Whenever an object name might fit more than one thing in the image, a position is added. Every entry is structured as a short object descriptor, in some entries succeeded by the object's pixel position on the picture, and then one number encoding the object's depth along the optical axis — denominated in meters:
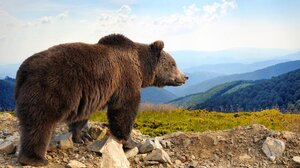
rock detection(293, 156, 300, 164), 10.33
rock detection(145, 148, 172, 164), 9.72
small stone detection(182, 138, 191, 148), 10.87
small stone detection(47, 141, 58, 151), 9.16
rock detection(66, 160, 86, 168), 8.45
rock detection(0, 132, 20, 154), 9.21
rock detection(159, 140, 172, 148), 10.80
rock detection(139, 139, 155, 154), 10.02
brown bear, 7.55
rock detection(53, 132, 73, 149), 9.41
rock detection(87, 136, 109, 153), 9.47
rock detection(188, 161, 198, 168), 9.95
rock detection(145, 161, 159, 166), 9.62
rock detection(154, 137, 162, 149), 10.34
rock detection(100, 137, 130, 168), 8.84
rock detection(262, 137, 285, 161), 10.72
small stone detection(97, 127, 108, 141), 10.24
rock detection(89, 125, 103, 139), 10.41
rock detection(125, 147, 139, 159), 9.73
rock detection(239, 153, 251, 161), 10.62
